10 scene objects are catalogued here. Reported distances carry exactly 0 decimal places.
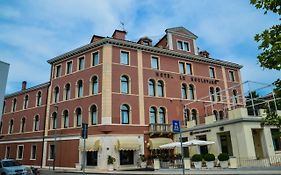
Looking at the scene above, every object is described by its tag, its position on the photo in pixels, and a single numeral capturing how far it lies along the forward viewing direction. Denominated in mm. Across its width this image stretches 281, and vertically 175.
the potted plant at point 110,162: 23862
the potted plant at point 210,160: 20234
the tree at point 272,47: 6446
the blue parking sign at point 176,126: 11216
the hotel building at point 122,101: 26266
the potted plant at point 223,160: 19547
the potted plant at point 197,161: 20878
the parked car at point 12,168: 16266
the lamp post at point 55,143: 27822
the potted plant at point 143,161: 25216
